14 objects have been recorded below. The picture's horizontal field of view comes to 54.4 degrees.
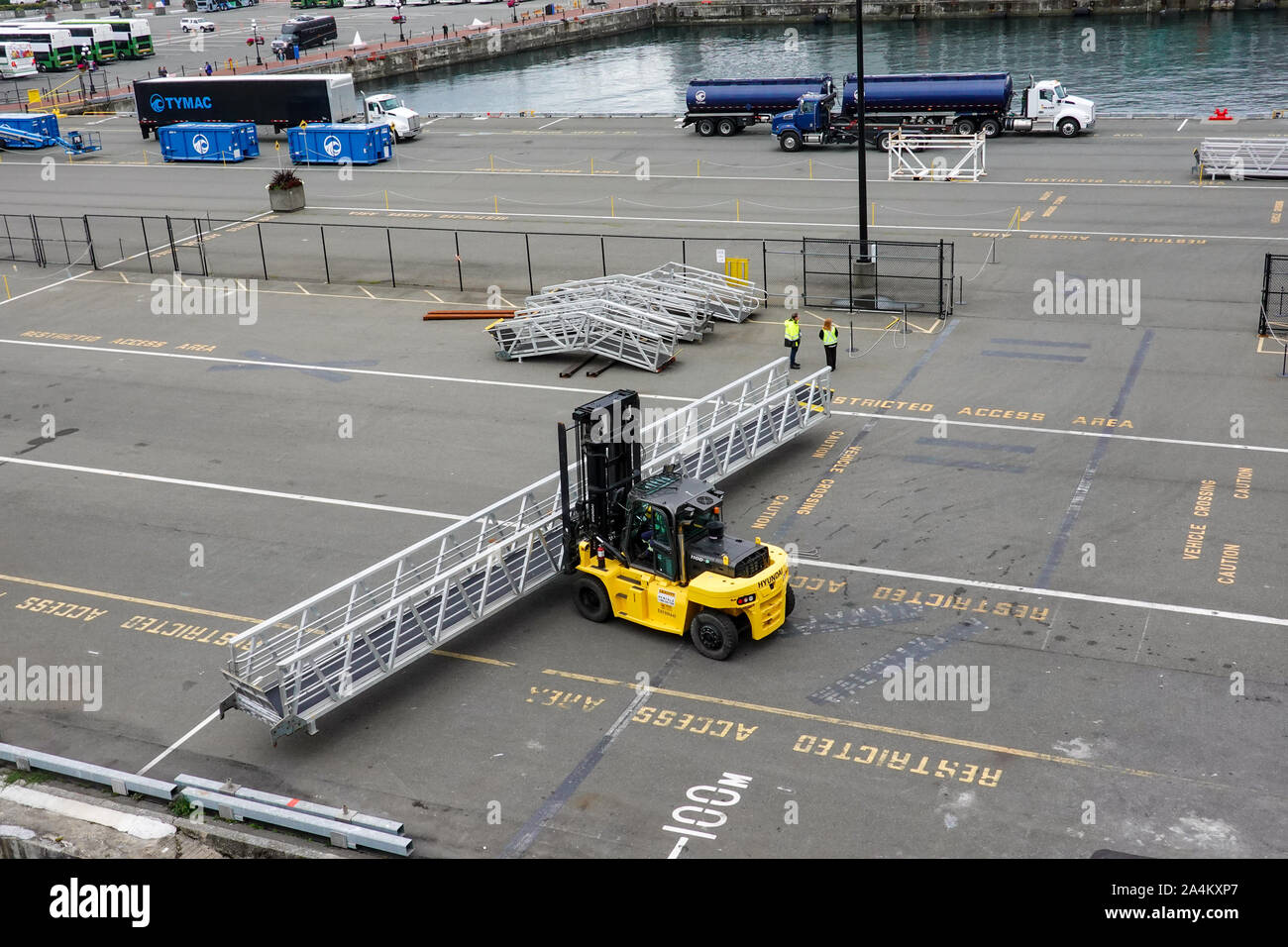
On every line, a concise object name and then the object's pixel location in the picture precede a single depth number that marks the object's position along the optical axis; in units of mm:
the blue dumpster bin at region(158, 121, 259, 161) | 63125
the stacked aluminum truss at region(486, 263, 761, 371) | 30109
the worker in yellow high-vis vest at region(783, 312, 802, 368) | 28312
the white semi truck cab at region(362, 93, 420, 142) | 65188
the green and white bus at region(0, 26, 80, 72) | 102250
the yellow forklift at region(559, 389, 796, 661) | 17266
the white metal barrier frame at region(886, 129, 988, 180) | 48562
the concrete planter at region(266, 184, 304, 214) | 49500
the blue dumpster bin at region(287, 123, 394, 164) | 59875
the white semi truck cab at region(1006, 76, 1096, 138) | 54969
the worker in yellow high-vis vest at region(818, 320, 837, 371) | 27953
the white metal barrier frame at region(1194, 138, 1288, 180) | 44969
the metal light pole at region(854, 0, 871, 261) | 31906
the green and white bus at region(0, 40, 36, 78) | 97250
